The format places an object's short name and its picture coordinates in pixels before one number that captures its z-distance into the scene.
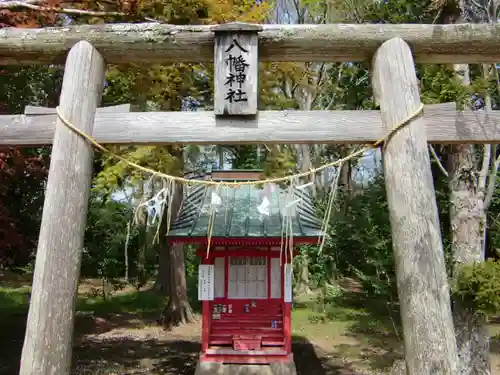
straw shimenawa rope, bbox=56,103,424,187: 3.15
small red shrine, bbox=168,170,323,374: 8.41
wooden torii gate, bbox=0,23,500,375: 3.05
